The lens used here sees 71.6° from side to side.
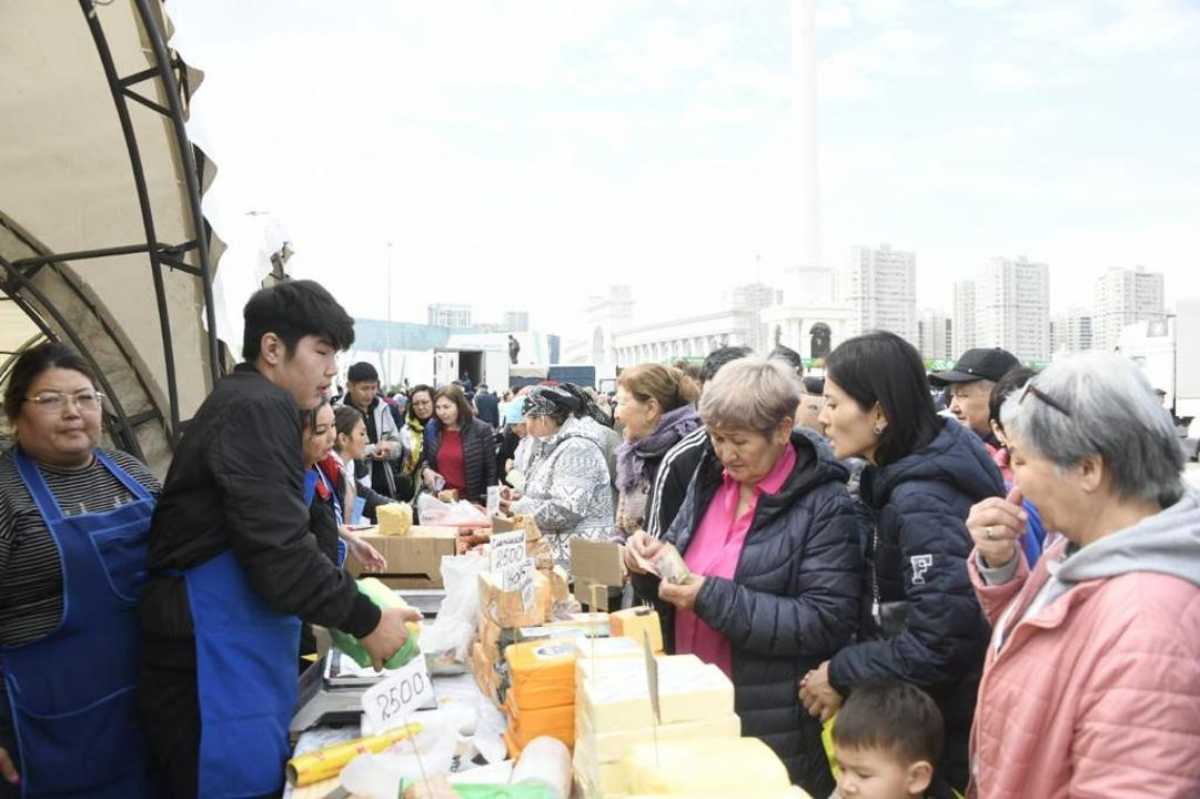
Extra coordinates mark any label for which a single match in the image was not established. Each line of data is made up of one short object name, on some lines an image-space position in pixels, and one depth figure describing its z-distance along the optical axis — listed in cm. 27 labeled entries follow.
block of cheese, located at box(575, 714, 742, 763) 161
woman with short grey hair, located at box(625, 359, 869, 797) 217
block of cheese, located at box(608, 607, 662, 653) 217
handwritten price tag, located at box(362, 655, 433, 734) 183
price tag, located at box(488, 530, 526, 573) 238
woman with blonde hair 409
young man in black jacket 196
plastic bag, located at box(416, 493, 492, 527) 464
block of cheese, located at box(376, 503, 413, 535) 388
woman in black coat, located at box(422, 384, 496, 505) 704
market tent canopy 383
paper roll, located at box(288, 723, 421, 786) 198
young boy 185
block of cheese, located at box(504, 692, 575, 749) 198
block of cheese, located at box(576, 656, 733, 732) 163
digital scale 226
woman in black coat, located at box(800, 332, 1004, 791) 201
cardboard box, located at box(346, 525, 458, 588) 390
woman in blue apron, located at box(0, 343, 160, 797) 235
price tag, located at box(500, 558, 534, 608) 238
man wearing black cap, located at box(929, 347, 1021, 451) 411
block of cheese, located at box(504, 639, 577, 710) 197
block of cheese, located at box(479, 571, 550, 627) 240
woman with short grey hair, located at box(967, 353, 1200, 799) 121
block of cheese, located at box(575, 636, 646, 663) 194
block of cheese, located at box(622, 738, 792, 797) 142
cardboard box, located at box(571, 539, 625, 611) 262
